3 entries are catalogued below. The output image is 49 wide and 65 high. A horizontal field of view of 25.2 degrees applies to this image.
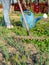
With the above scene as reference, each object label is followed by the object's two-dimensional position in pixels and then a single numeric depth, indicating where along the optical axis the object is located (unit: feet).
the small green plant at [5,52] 6.51
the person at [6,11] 9.80
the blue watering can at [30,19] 10.28
